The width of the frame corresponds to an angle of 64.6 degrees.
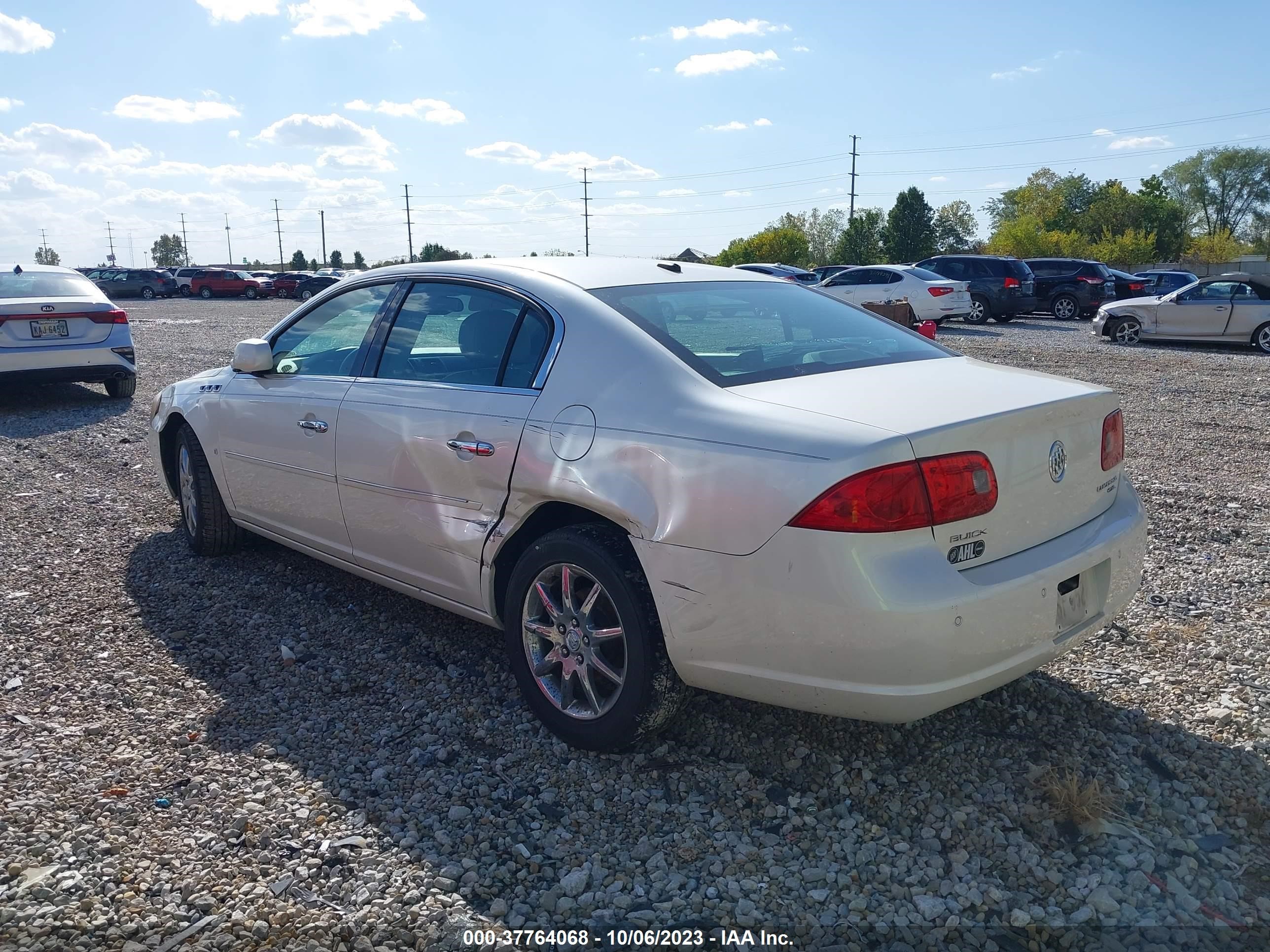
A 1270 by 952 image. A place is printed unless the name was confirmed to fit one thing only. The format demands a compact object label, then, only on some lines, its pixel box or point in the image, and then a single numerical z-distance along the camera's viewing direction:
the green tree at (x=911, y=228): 65.31
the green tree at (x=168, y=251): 138.62
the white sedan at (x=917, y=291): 21.56
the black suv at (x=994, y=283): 23.67
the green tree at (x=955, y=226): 92.08
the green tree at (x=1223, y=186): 91.31
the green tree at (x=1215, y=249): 73.19
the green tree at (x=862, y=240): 69.81
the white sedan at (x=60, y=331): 10.05
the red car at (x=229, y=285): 50.84
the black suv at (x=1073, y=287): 25.66
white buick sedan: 2.61
